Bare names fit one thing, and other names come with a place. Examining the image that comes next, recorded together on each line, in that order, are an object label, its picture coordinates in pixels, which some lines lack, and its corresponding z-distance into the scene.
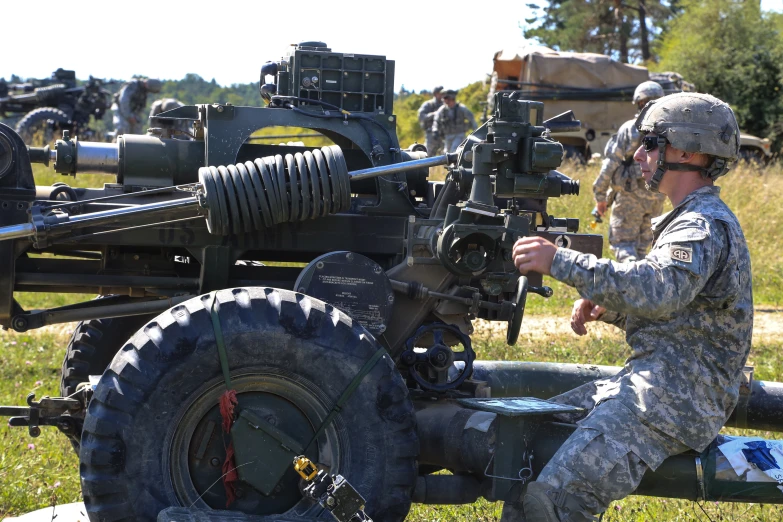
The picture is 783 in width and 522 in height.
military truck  21.30
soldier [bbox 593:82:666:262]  9.95
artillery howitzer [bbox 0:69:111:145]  26.91
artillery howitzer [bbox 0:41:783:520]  3.94
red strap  3.94
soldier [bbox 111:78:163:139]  21.08
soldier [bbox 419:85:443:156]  20.17
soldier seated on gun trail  3.71
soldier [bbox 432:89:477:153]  19.59
